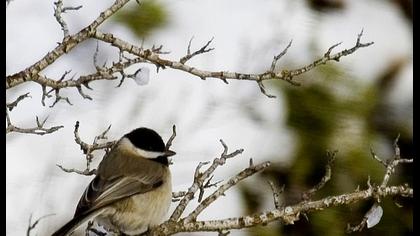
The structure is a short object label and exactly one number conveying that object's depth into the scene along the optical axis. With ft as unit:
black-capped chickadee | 17.04
